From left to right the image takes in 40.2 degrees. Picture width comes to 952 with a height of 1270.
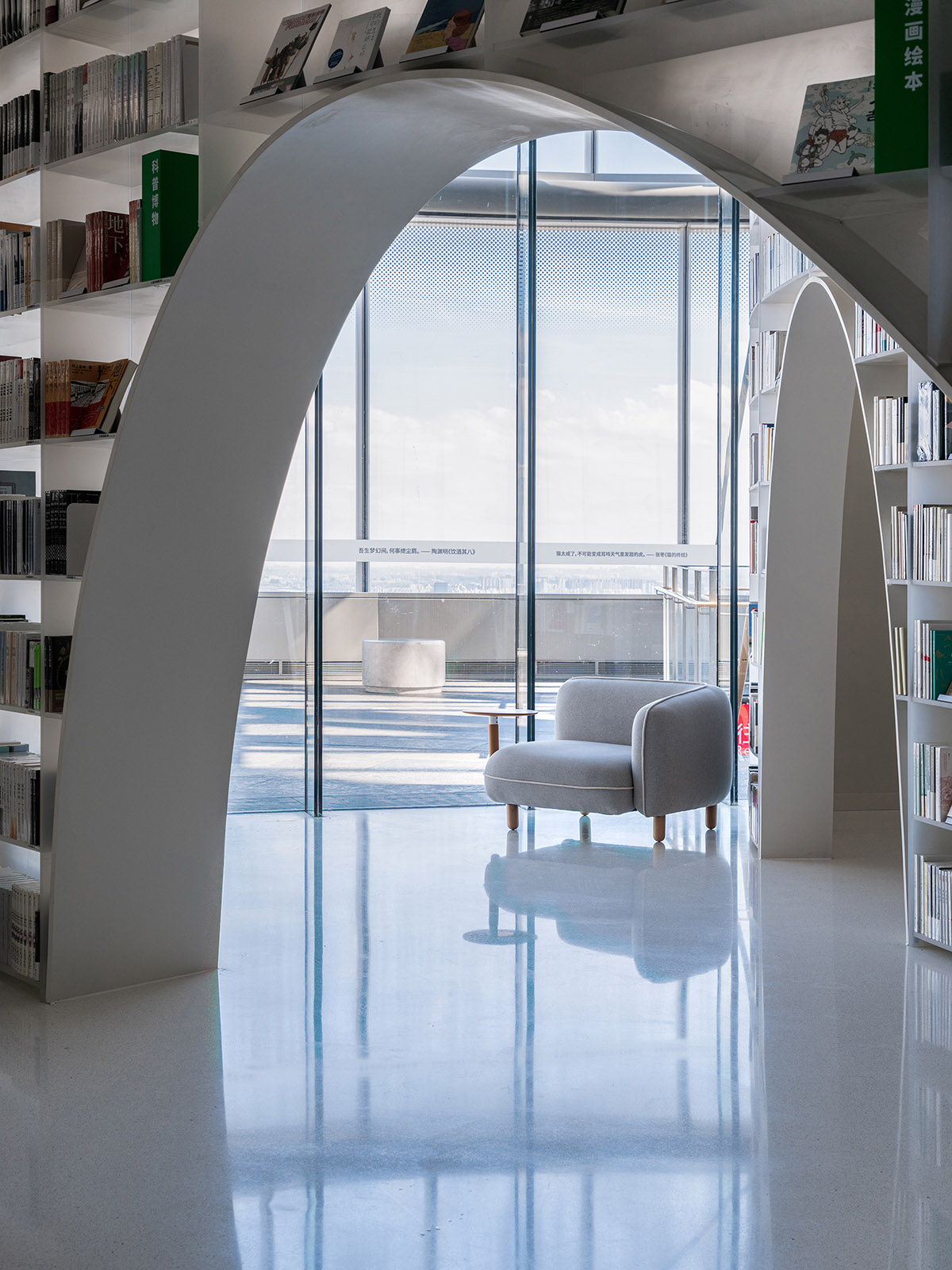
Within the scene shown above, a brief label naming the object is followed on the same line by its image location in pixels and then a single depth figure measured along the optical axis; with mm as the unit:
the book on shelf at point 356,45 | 3459
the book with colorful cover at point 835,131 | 2420
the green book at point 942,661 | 4895
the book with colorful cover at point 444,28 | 3221
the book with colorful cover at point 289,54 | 3725
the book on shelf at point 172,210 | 4078
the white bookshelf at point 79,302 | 4395
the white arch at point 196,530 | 3955
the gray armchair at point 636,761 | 7078
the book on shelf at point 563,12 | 2865
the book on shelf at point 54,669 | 4383
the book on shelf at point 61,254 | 4504
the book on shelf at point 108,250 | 4324
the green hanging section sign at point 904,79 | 2268
